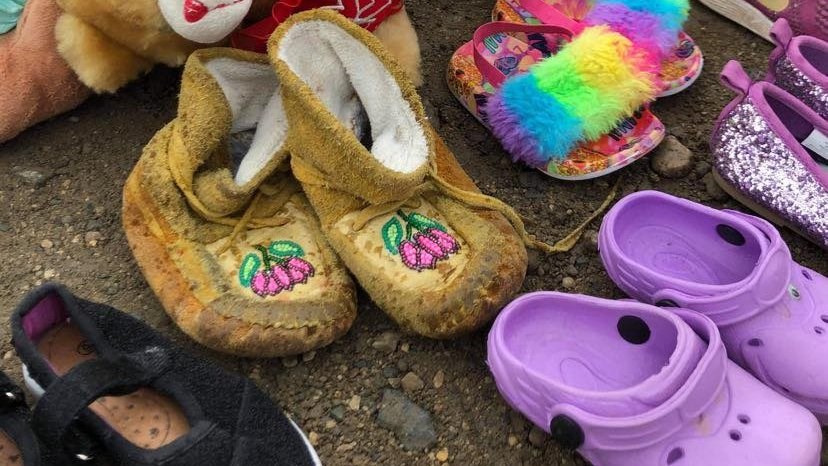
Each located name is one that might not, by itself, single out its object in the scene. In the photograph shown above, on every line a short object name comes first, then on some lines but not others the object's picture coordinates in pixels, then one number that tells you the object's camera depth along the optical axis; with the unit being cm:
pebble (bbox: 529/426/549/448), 69
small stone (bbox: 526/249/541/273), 76
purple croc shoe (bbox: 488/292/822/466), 65
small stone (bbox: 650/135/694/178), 81
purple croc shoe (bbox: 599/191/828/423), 69
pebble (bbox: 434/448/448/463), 69
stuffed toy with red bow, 72
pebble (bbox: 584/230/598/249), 77
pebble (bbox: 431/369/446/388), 71
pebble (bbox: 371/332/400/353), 72
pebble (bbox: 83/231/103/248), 76
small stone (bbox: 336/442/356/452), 69
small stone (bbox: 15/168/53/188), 79
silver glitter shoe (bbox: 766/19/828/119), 76
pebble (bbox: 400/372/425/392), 71
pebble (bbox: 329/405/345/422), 70
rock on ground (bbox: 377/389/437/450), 70
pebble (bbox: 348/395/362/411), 71
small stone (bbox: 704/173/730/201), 80
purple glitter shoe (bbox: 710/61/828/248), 76
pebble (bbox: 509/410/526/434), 70
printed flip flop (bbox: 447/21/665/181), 79
